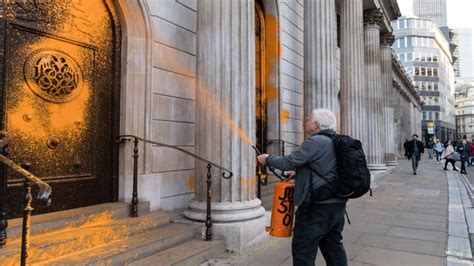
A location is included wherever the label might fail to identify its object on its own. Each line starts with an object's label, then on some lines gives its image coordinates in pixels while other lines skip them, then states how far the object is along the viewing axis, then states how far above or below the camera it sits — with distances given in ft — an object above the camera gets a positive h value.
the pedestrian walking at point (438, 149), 82.58 -0.47
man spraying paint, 10.06 -1.35
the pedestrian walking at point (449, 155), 61.82 -1.37
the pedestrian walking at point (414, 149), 52.34 -0.37
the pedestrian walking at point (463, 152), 57.88 -0.84
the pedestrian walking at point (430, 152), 109.31 -1.53
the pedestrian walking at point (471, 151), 73.33 -0.82
